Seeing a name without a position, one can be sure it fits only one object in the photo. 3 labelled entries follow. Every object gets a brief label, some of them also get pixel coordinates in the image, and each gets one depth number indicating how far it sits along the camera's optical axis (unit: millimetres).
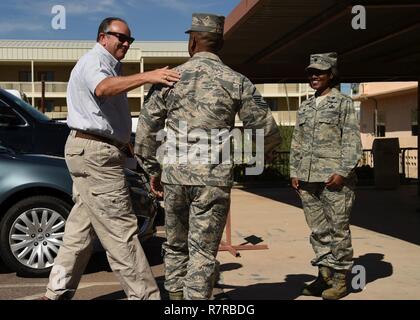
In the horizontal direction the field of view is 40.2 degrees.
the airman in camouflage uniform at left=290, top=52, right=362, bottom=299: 4695
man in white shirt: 3809
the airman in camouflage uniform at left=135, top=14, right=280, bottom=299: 3451
